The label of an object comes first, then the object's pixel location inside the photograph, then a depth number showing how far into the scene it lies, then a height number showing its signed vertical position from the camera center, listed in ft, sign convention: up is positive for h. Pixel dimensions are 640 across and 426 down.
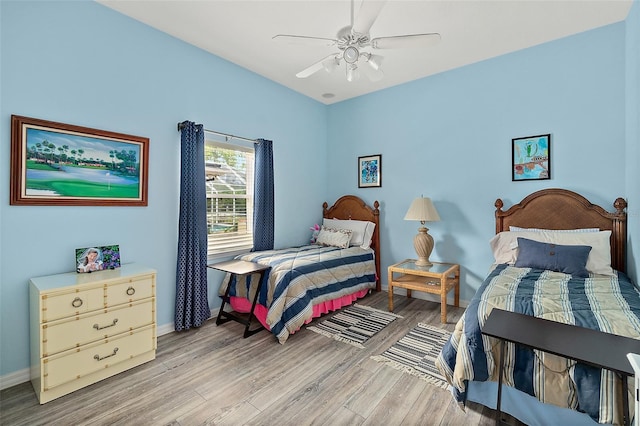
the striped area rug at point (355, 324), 9.13 -3.77
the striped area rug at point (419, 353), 7.14 -3.83
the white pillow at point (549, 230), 9.10 -0.57
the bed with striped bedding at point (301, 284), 8.98 -2.49
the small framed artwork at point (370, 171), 13.86 +1.91
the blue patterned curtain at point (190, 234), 9.43 -0.73
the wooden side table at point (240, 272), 9.06 -1.83
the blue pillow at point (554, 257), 8.11 -1.29
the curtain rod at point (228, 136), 9.64 +2.77
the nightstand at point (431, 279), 10.27 -2.61
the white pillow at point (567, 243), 8.25 -0.94
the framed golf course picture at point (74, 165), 6.82 +1.16
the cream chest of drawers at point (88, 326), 6.15 -2.61
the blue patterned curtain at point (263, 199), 12.01 +0.51
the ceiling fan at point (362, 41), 6.59 +4.19
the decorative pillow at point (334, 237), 13.09 -1.17
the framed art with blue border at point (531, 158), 9.98 +1.86
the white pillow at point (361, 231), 13.48 -0.90
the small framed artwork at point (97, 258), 7.49 -1.23
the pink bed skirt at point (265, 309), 9.59 -3.36
